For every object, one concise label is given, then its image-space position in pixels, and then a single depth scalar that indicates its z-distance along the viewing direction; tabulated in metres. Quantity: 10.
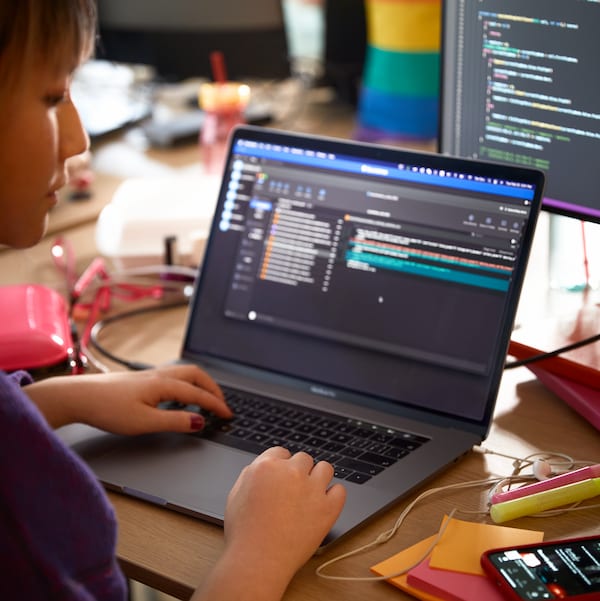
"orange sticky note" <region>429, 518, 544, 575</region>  0.75
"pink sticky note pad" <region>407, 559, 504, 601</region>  0.72
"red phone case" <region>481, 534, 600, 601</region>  0.70
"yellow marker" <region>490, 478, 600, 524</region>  0.82
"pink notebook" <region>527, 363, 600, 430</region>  0.97
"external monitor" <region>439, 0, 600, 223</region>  1.04
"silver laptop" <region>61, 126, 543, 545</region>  0.93
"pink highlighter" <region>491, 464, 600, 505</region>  0.84
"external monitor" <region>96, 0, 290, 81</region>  2.01
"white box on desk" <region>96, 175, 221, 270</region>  1.39
